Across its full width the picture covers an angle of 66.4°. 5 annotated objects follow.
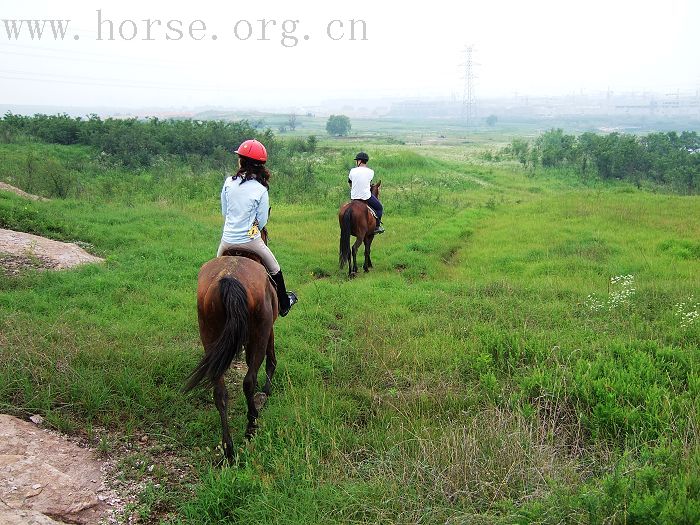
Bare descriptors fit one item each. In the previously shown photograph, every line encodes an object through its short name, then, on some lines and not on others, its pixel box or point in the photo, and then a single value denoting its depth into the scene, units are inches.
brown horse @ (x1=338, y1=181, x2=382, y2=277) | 426.0
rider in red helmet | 217.5
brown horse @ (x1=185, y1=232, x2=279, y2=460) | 179.3
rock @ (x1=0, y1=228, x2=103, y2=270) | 370.3
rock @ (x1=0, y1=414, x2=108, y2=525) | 145.6
